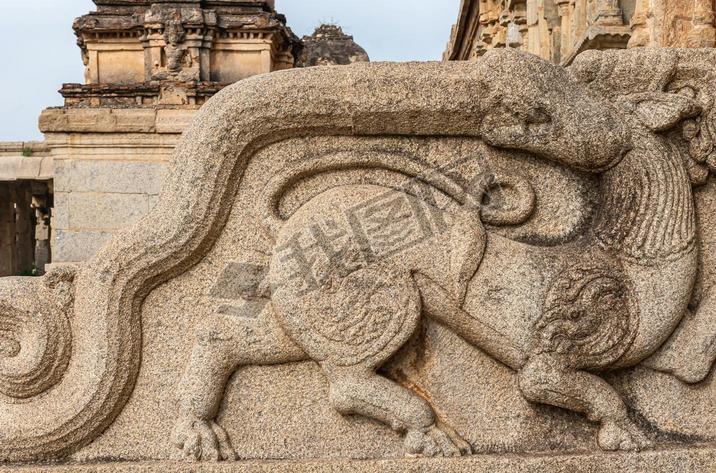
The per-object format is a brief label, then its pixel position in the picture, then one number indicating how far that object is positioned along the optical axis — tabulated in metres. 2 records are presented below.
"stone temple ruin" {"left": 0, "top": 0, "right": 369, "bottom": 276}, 6.78
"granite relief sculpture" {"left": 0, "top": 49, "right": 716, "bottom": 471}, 2.67
